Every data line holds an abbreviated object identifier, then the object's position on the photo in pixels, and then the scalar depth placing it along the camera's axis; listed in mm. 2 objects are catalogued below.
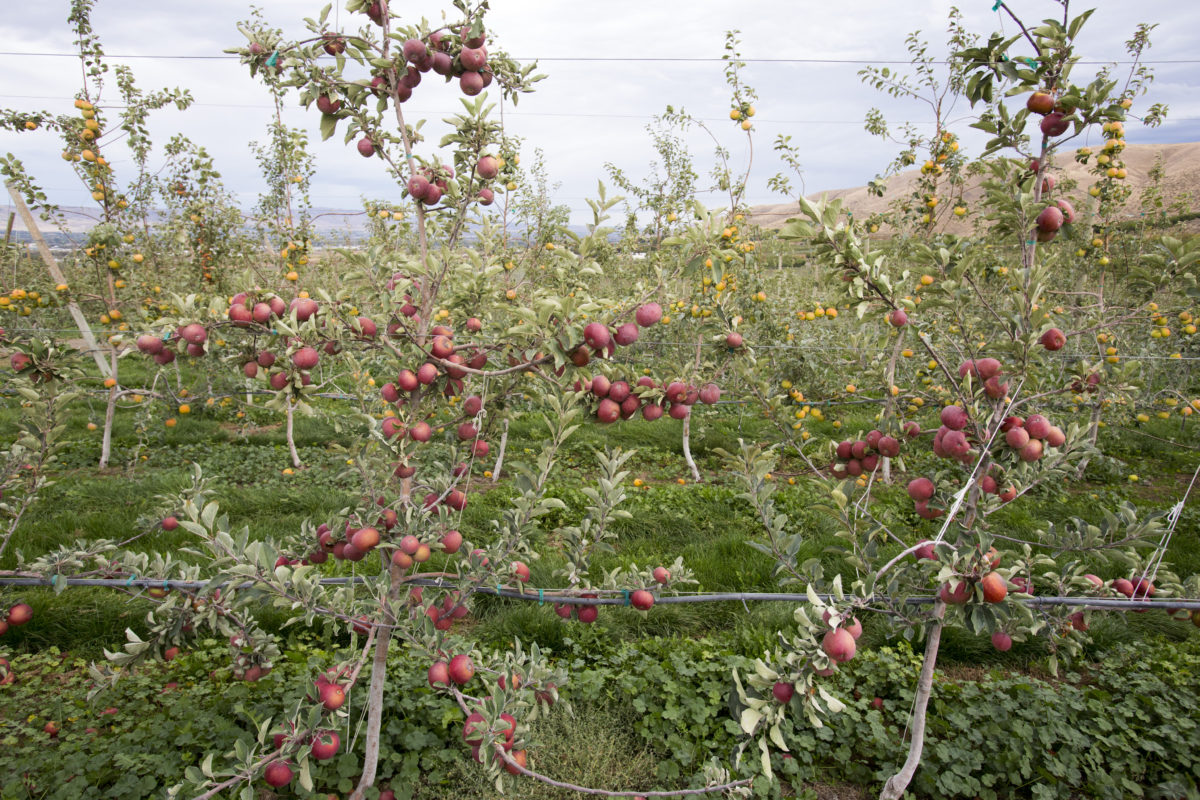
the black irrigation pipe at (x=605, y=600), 1750
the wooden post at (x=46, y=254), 5409
